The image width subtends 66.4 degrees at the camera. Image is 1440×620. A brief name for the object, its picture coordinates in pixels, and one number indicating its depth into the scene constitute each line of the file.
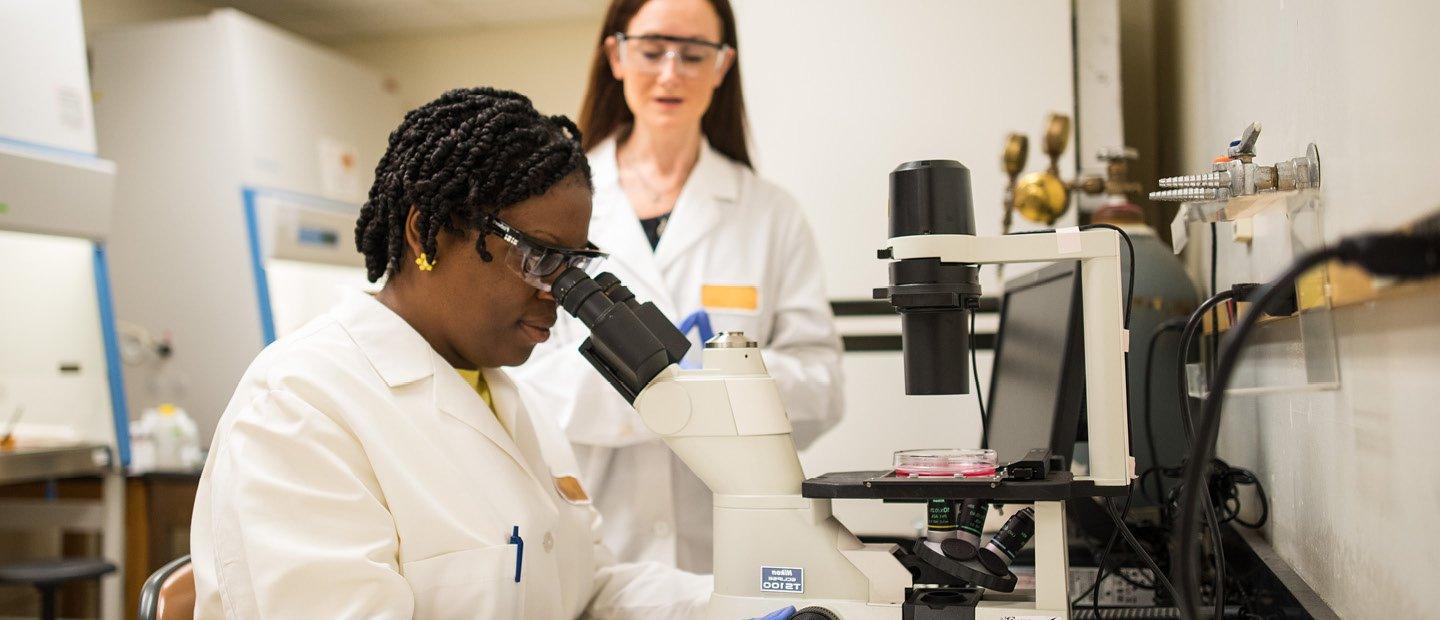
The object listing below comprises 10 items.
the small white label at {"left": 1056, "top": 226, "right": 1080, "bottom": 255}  0.89
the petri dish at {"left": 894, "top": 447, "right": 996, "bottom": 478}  0.88
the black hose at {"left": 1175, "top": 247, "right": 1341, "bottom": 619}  0.52
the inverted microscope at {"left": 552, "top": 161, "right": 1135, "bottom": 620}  0.87
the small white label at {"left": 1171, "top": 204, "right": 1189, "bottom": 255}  1.10
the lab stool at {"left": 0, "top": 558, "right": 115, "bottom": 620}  2.45
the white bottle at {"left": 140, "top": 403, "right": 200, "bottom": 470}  3.17
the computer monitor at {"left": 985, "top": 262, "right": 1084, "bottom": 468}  1.10
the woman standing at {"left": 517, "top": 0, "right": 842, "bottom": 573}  1.71
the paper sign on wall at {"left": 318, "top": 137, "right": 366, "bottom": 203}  4.16
